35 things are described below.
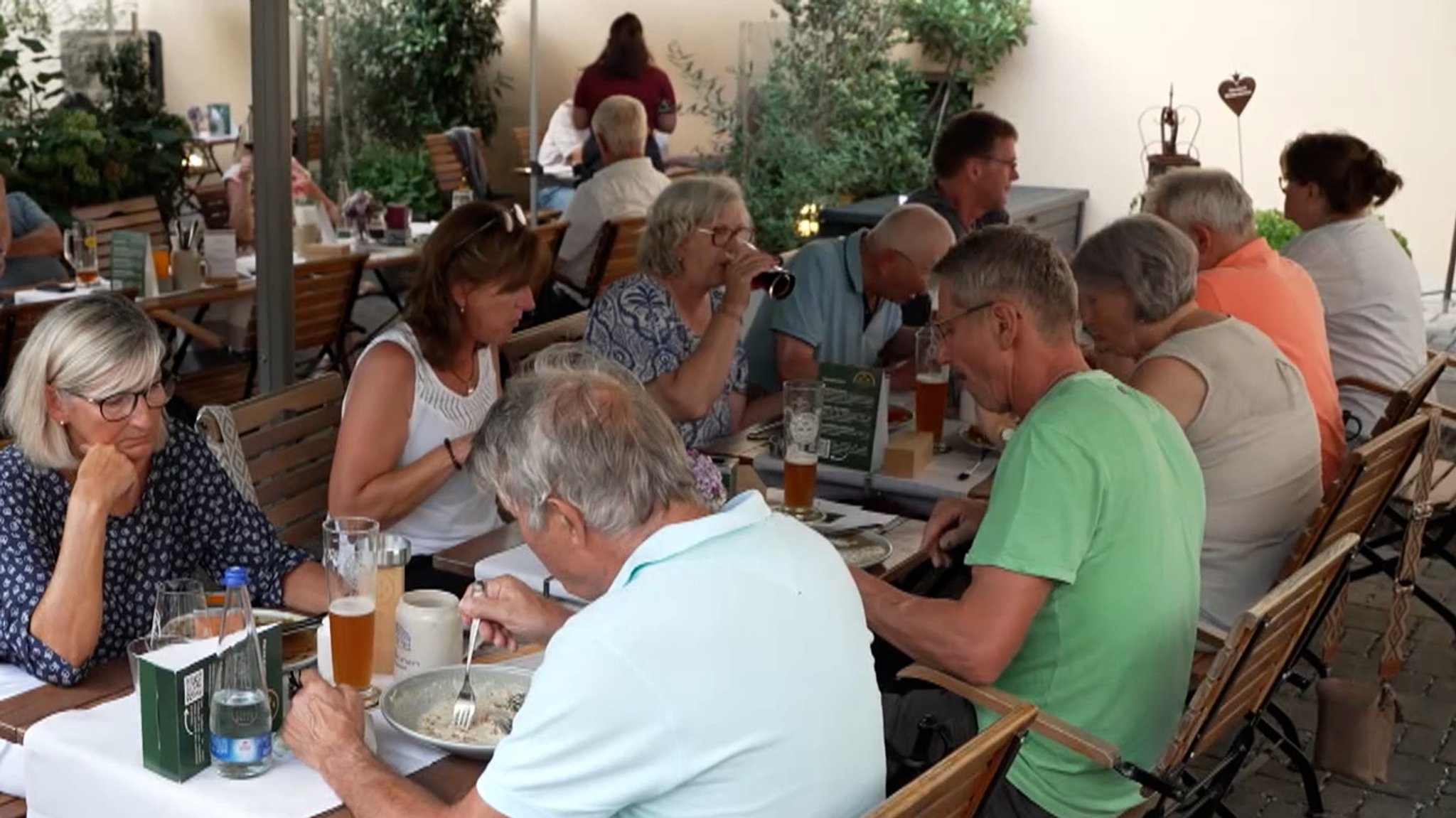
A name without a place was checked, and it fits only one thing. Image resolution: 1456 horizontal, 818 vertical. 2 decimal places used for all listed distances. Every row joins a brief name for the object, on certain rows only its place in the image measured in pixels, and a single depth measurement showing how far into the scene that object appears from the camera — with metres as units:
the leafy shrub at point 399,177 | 7.59
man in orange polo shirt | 4.69
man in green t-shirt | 2.69
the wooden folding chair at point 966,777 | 1.87
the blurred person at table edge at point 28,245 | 6.13
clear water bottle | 2.14
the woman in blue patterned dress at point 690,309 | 4.29
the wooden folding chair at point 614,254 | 7.39
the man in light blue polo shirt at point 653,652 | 1.82
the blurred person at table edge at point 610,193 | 7.67
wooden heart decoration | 9.15
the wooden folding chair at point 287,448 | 3.62
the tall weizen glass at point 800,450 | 3.61
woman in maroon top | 8.72
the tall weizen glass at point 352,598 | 2.44
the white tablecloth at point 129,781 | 2.10
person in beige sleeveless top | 3.78
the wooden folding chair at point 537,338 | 4.60
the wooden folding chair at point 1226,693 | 2.65
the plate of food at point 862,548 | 3.33
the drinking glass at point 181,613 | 2.29
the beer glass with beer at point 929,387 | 4.30
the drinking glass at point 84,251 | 6.09
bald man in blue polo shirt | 4.86
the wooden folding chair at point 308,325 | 6.02
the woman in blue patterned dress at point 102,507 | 2.54
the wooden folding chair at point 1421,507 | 4.64
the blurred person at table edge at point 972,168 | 6.11
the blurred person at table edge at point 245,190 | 6.29
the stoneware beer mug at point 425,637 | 2.50
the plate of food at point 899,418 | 4.47
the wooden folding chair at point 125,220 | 6.37
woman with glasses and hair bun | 5.72
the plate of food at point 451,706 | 2.27
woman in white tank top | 3.51
